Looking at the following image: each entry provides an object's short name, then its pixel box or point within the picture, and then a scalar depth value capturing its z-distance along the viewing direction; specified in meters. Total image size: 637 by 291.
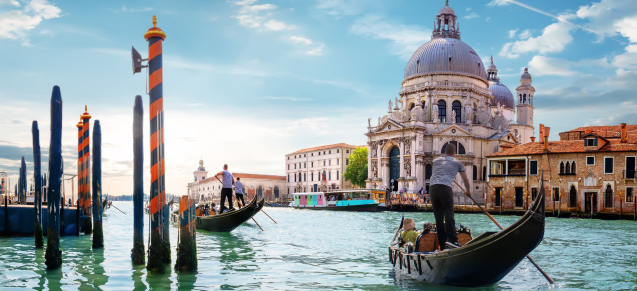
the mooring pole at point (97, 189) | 11.14
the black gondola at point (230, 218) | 15.24
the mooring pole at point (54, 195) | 8.11
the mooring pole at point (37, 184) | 10.58
